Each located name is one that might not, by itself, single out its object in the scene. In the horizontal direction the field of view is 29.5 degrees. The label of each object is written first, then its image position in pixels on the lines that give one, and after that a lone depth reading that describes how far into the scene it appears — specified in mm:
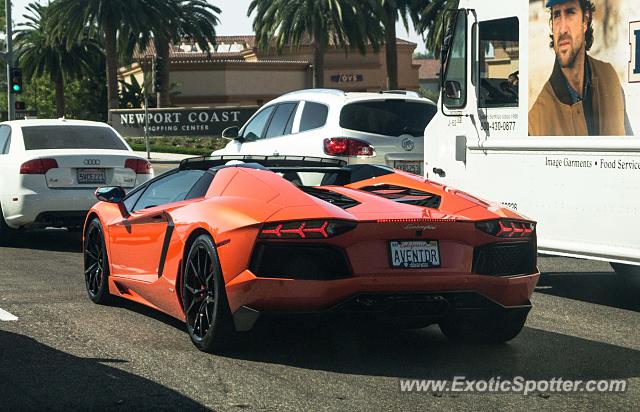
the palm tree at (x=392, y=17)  51781
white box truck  9531
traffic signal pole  49166
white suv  15016
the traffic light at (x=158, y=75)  51525
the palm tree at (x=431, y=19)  49750
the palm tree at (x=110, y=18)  54000
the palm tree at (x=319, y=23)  53562
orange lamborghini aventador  6922
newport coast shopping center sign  61594
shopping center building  86125
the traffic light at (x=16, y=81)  47344
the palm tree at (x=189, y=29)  58656
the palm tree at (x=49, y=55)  66500
